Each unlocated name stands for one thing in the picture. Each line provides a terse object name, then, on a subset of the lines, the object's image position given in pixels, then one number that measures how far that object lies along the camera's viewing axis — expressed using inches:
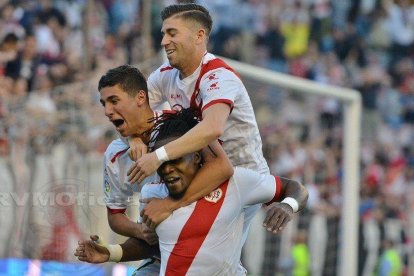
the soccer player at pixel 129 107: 550.3
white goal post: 1075.3
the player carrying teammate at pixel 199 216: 505.4
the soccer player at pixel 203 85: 541.6
